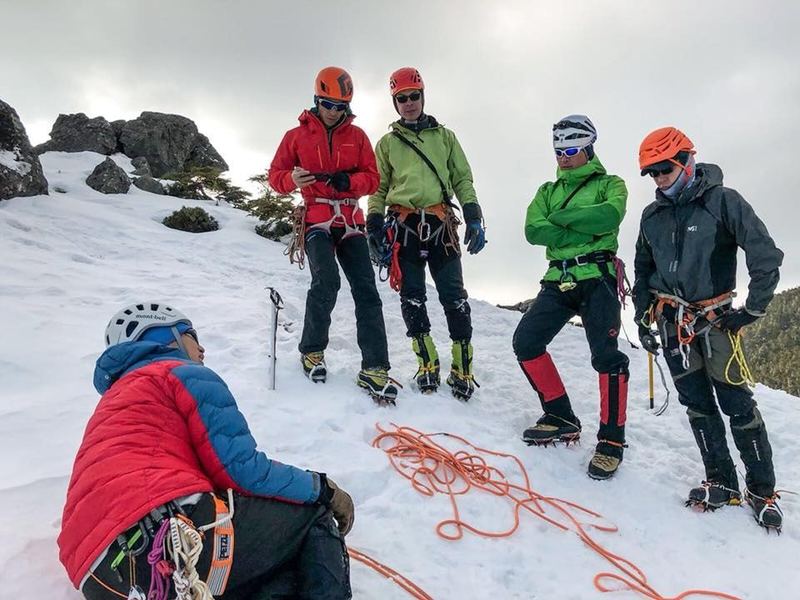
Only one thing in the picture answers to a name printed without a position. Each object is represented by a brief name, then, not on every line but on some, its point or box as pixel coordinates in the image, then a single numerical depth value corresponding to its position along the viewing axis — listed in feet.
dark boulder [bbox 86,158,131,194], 45.39
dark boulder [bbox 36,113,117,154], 74.38
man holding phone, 15.46
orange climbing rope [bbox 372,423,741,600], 10.47
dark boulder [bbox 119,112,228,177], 78.48
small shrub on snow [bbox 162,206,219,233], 38.55
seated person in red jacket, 6.03
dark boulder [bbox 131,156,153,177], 63.05
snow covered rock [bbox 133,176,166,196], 53.71
